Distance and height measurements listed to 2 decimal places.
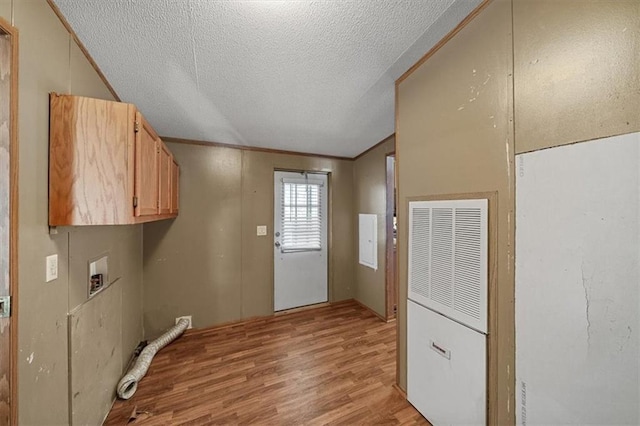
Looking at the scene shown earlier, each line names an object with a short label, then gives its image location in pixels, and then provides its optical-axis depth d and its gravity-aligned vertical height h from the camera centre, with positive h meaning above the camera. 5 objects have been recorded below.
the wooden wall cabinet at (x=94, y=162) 1.06 +0.24
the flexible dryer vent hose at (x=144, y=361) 1.76 -1.26
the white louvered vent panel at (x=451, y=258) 1.21 -0.26
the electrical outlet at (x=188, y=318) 2.69 -1.19
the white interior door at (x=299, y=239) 3.25 -0.37
